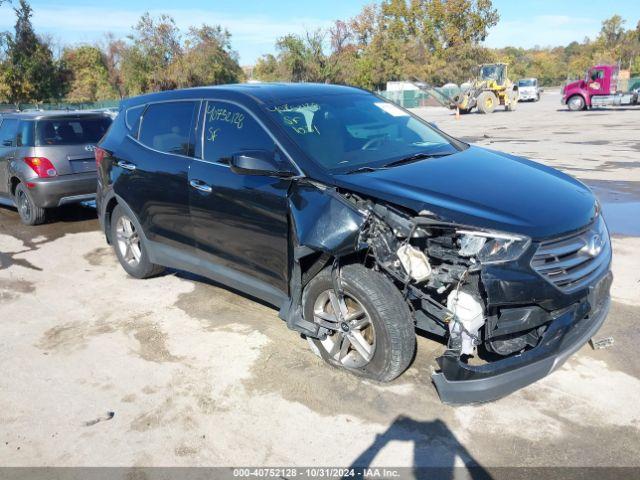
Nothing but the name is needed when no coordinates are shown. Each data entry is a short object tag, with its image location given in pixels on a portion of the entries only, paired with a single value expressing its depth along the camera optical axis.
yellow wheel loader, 33.87
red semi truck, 30.34
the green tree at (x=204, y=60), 52.88
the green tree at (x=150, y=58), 52.59
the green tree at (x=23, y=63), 41.34
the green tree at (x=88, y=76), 56.84
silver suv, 8.05
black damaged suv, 3.04
